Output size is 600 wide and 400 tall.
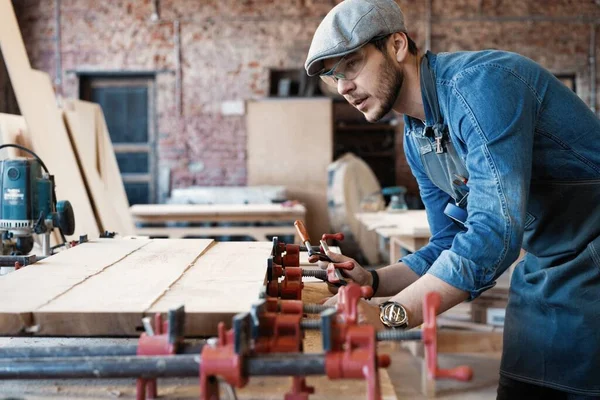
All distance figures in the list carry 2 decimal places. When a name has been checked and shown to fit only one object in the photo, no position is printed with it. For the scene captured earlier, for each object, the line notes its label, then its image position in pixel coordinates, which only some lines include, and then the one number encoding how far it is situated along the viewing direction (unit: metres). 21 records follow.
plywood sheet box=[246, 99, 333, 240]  6.64
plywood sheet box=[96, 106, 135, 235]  4.61
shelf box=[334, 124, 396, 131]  6.95
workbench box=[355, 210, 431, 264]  3.47
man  1.19
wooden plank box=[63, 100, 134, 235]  3.88
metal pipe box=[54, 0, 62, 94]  7.04
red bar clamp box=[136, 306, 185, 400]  0.88
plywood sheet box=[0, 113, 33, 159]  2.86
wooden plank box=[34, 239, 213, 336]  1.02
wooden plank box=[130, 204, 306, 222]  5.09
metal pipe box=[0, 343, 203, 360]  0.89
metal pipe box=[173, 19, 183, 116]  7.00
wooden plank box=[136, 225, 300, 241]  4.99
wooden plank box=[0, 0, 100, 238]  3.20
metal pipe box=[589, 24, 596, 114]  6.95
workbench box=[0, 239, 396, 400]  1.02
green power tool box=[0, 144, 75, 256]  2.07
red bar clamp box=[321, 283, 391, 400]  0.83
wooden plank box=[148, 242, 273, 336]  1.03
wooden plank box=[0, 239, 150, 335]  1.02
